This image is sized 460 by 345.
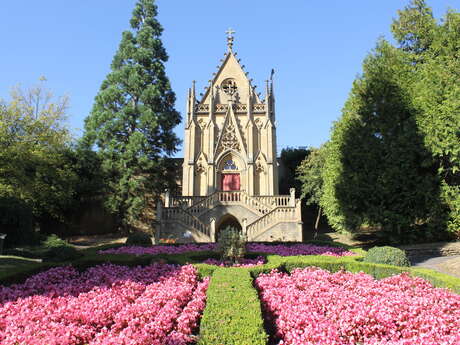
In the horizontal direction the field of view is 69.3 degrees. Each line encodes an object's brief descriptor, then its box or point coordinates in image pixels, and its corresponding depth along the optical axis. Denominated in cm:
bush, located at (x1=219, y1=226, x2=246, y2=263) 1017
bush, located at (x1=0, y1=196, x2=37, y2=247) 1797
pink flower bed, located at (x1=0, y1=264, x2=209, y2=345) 497
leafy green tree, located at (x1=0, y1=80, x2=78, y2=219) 2292
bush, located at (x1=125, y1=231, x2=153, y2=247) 1574
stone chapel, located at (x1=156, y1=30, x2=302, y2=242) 2361
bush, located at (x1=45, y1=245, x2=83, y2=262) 1180
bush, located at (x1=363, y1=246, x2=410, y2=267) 1037
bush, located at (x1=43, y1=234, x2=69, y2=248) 1814
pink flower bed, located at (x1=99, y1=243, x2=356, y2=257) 1270
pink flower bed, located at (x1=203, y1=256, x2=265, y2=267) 1005
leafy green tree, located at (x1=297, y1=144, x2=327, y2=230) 3116
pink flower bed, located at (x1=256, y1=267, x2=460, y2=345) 516
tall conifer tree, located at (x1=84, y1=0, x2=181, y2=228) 2680
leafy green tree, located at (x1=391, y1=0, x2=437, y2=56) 2109
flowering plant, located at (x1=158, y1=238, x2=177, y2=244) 1945
